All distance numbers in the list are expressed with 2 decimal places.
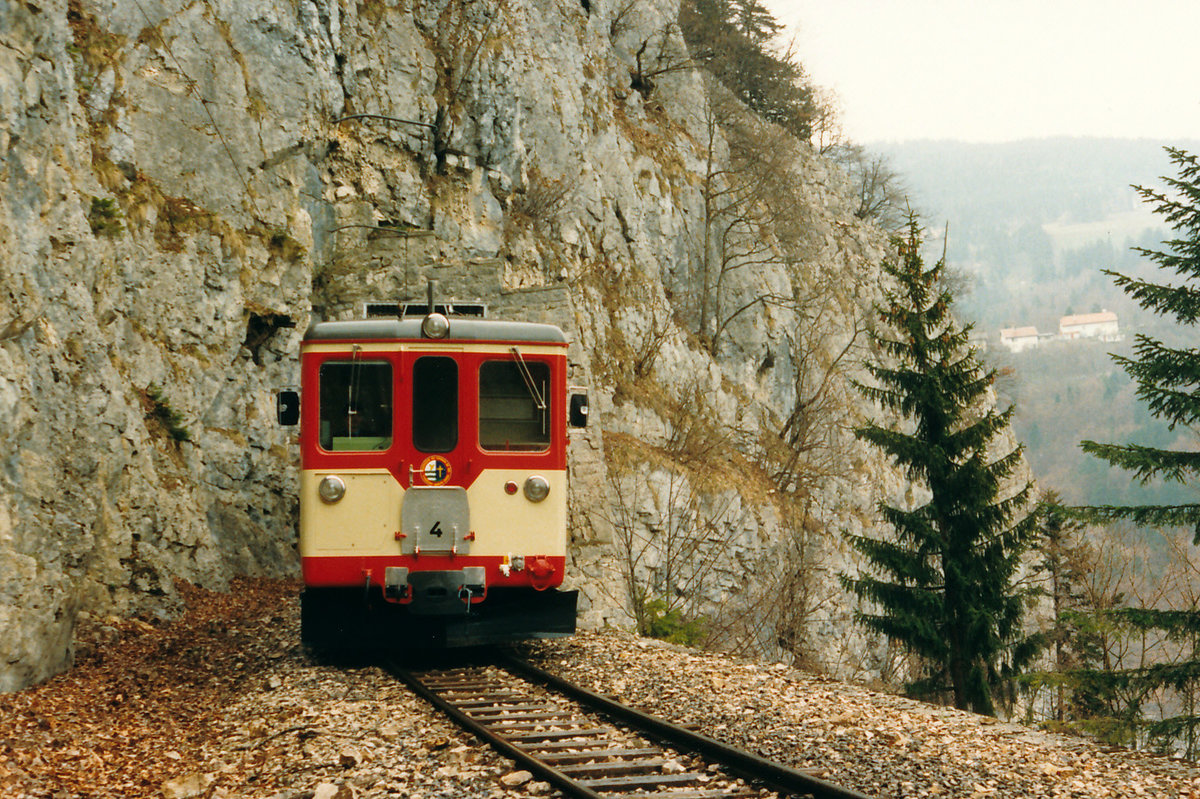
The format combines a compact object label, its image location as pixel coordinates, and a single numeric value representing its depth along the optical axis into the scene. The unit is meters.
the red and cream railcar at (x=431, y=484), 9.44
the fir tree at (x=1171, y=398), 13.99
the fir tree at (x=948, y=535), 17.06
